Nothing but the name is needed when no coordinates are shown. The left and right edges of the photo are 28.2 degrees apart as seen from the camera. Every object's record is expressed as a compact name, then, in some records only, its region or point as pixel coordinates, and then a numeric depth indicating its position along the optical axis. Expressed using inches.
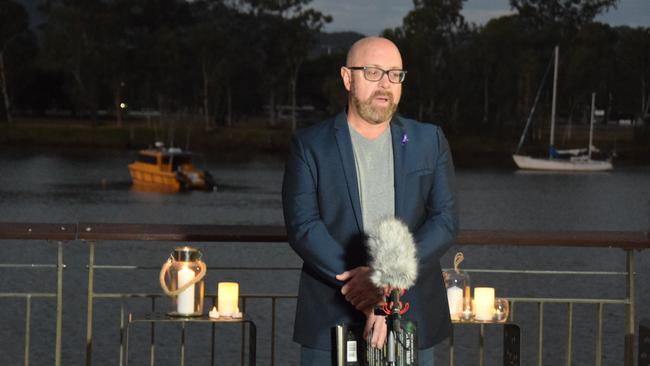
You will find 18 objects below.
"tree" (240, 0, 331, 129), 2605.8
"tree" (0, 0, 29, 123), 2832.2
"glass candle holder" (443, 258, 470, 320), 163.5
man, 122.1
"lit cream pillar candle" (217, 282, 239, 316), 161.0
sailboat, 2723.9
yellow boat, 2187.5
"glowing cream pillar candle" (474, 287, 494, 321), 162.7
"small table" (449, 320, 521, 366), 156.5
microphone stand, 117.6
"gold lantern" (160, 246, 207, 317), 157.8
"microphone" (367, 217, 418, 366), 115.3
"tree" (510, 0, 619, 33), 2551.7
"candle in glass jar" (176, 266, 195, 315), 157.9
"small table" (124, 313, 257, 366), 155.7
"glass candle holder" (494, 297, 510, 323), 163.8
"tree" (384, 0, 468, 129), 2544.3
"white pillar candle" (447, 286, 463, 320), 163.3
